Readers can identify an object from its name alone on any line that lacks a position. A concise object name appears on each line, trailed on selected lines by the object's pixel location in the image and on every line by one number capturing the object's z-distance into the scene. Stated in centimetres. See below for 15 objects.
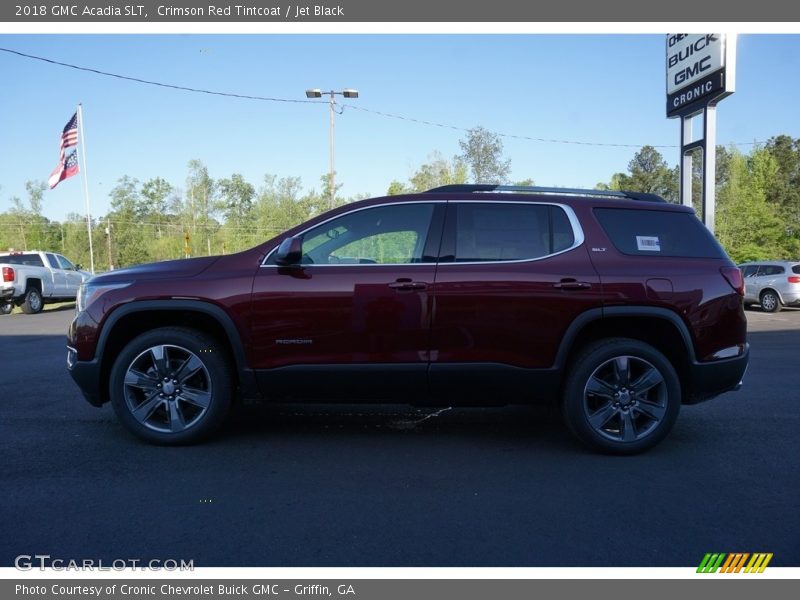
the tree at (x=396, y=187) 3548
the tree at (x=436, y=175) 3103
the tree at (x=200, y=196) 6794
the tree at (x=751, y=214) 3950
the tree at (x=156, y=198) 7119
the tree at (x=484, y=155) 2927
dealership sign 1503
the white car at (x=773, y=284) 1791
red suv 426
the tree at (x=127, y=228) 6556
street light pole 2825
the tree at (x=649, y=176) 6594
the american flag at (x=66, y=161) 2669
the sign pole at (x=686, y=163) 1738
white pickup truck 1796
